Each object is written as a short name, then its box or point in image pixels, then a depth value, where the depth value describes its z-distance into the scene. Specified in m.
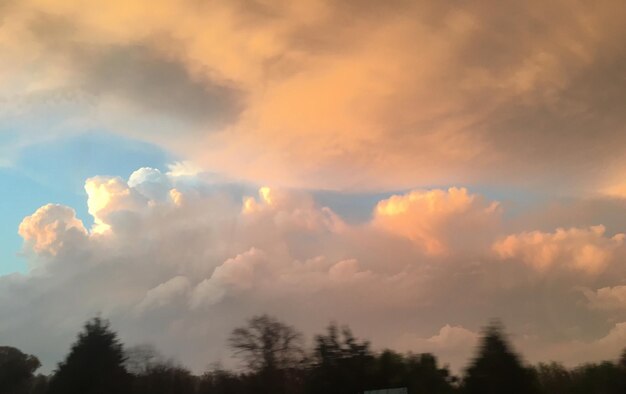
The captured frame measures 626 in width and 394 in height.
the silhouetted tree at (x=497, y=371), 29.19
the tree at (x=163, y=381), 49.25
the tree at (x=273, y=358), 46.72
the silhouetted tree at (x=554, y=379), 33.41
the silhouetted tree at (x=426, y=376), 37.41
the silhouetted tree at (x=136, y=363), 50.16
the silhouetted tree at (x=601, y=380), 29.47
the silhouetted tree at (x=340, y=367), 42.53
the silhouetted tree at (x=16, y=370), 57.00
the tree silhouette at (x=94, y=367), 45.41
